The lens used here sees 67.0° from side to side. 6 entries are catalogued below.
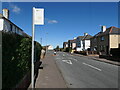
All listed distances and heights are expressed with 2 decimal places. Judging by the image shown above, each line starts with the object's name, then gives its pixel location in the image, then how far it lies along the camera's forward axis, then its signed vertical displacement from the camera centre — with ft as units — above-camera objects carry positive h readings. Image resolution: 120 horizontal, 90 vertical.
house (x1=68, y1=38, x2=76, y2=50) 212.09 +4.54
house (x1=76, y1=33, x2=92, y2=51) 144.14 +4.69
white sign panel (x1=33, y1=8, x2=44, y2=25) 10.45 +3.37
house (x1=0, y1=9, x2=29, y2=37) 42.58 +12.02
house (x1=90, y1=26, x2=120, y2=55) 77.60 +5.09
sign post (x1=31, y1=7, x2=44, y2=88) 10.44 +3.36
